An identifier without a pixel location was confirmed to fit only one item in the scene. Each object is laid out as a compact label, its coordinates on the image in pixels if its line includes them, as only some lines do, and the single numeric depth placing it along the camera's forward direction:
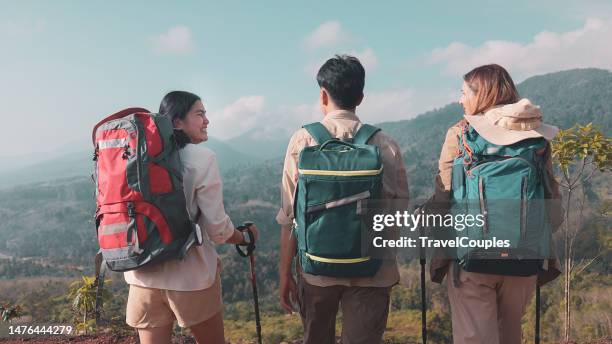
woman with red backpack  2.21
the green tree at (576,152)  4.87
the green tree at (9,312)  4.96
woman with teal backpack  2.05
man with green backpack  2.10
